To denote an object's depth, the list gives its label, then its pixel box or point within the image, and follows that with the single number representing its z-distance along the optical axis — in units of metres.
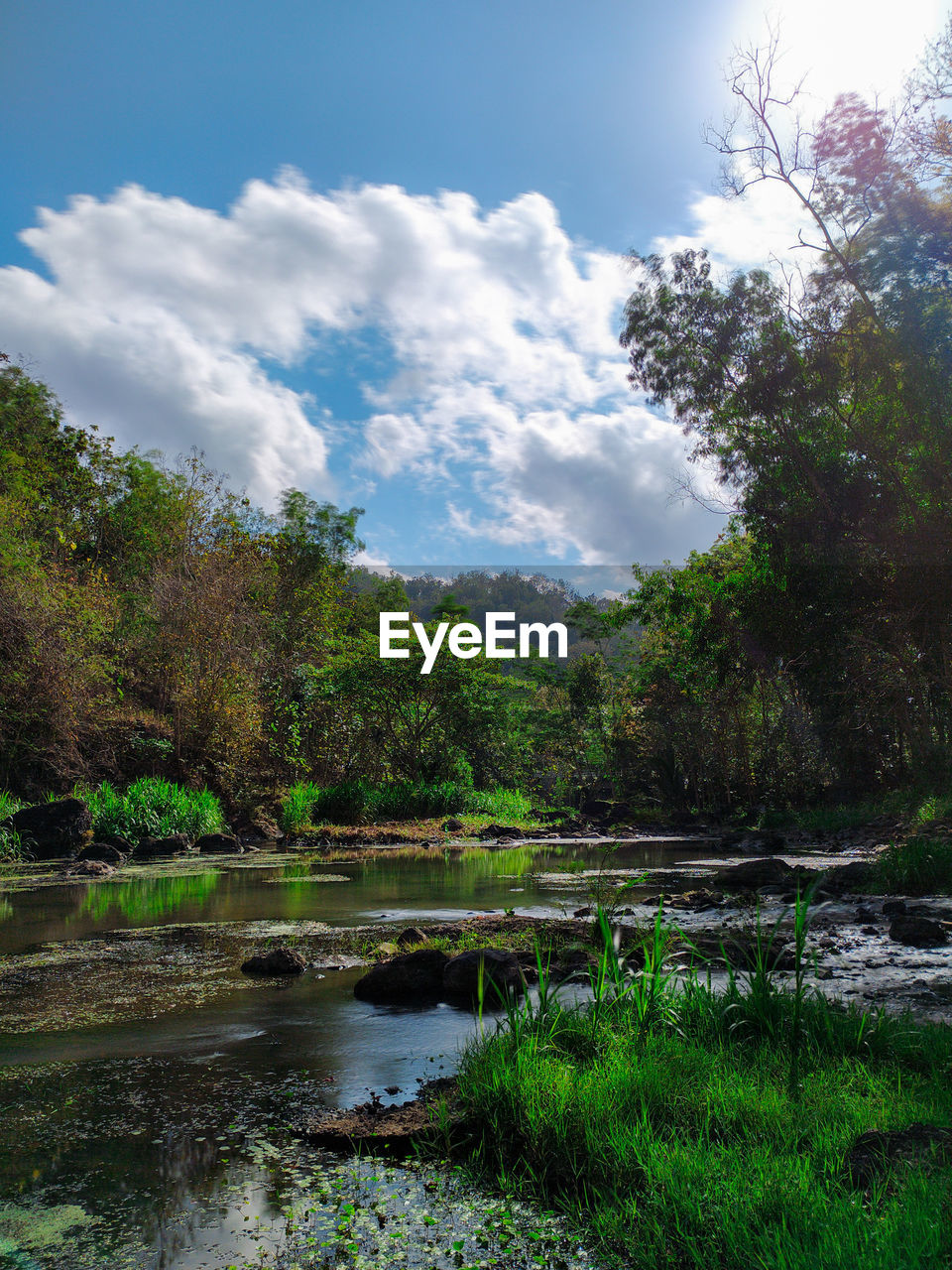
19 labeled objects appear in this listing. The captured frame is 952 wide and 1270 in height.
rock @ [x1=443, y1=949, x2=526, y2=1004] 5.53
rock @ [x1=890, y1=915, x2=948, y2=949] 7.04
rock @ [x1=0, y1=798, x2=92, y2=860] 15.20
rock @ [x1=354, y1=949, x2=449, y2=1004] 5.81
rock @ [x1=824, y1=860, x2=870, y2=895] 10.70
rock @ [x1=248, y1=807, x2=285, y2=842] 21.08
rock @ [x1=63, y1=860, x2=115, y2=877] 13.05
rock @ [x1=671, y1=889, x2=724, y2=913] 9.19
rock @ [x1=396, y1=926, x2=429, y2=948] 6.93
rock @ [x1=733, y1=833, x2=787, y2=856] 17.45
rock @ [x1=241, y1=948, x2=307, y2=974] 6.50
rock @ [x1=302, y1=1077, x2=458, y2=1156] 3.40
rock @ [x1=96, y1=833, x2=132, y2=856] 15.99
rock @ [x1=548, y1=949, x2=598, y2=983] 5.89
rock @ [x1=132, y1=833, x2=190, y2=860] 16.26
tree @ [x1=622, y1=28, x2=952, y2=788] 14.12
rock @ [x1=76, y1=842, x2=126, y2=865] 14.43
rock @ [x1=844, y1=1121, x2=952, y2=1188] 2.64
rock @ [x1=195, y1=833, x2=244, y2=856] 17.64
